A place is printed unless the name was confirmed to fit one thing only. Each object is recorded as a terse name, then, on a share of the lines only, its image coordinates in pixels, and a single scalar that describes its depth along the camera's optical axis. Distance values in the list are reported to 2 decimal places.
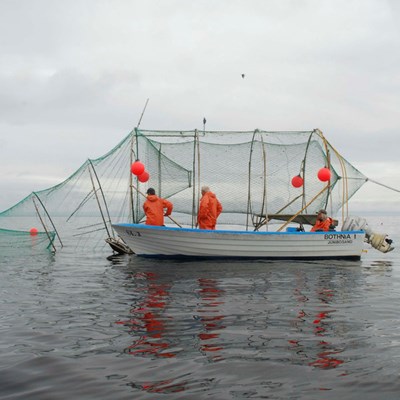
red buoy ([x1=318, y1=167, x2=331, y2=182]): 18.41
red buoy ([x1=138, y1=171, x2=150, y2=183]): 18.72
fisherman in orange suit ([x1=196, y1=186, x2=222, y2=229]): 17.89
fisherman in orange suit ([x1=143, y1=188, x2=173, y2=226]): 18.16
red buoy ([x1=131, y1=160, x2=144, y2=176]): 17.53
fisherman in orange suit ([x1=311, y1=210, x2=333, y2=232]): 18.84
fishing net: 18.89
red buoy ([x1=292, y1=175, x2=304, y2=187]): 19.23
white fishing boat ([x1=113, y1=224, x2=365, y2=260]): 17.94
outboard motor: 19.64
